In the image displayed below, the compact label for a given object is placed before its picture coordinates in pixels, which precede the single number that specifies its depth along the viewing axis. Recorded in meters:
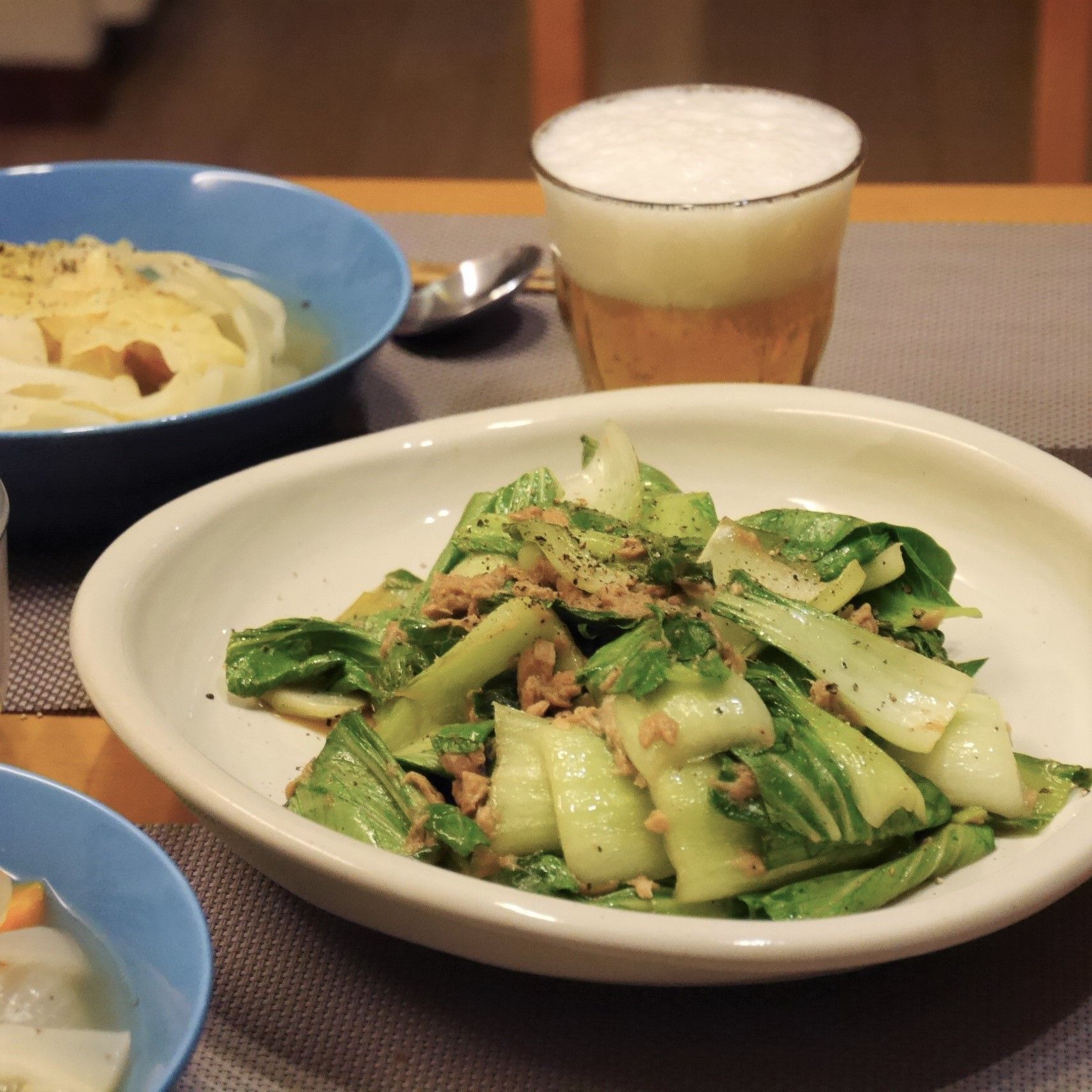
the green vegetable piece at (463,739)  0.61
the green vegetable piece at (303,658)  0.64
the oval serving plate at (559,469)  0.54
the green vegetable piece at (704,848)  0.59
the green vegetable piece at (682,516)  0.66
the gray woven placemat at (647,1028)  0.59
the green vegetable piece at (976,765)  0.60
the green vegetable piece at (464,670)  0.62
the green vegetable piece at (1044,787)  0.60
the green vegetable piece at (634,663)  0.60
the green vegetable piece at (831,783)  0.59
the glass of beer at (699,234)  0.71
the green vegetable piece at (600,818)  0.59
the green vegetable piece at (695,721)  0.59
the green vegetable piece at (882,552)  0.65
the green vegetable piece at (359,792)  0.61
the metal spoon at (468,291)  0.80
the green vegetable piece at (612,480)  0.67
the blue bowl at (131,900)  0.50
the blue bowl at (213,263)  0.69
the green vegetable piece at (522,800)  0.60
